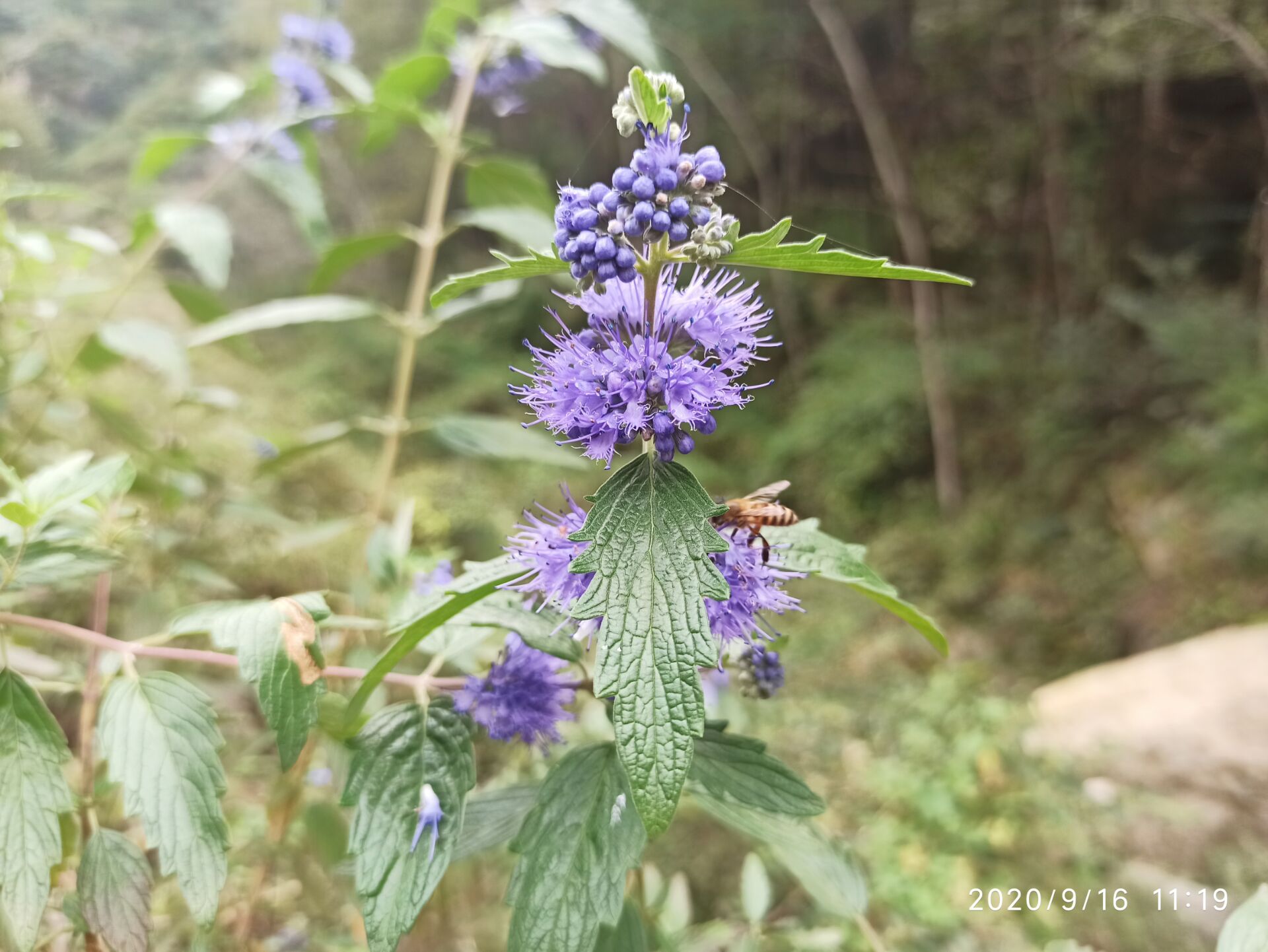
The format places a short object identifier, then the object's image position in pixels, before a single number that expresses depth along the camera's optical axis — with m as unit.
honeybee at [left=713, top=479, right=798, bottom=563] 0.15
